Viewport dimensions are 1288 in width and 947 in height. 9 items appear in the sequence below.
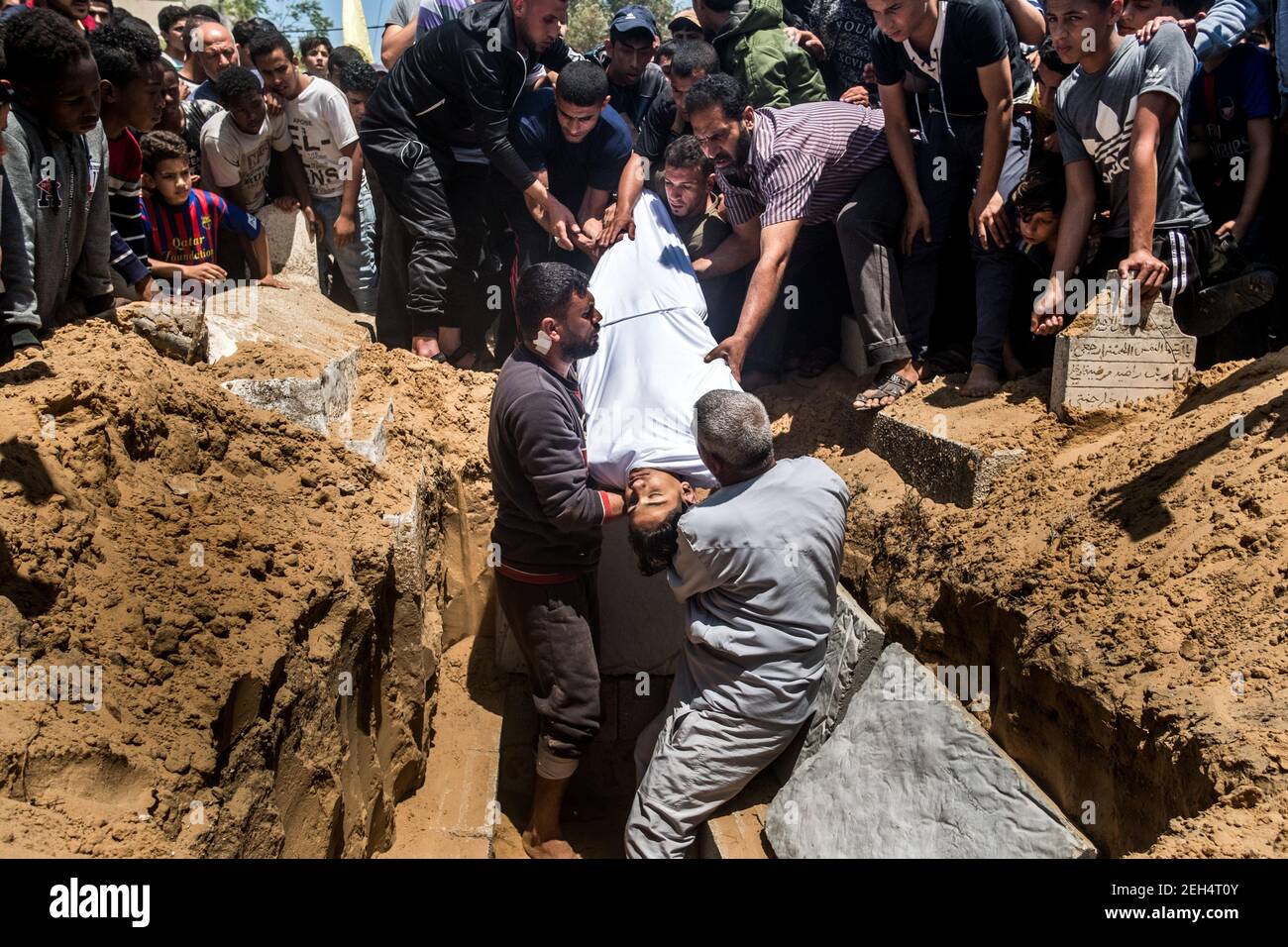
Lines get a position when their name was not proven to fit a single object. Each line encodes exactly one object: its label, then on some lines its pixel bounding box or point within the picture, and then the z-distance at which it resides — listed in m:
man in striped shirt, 4.84
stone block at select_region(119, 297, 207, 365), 4.09
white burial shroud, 4.20
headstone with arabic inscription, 4.17
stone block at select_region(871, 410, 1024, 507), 4.35
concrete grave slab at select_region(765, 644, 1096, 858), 2.98
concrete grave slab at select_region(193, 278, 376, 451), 4.30
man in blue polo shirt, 5.33
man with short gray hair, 3.51
